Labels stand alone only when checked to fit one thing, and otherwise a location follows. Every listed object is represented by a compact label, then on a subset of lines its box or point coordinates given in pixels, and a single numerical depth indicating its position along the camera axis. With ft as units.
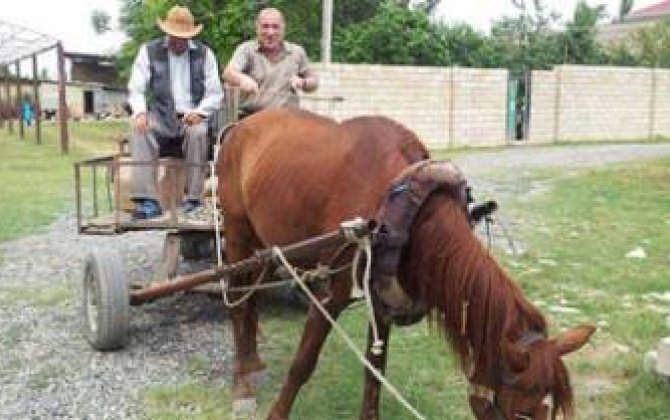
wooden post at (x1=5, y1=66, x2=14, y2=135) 115.44
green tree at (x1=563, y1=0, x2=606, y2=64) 107.76
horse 11.33
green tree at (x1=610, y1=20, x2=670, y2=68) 121.08
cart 19.26
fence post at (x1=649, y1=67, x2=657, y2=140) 93.66
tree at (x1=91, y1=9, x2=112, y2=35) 203.62
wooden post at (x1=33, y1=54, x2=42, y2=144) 90.63
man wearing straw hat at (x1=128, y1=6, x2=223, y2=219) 21.45
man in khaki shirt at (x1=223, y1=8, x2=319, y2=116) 21.18
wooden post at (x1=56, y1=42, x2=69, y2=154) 73.77
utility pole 71.65
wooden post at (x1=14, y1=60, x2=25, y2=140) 101.06
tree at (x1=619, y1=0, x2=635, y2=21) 248.52
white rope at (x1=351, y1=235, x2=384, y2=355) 13.04
